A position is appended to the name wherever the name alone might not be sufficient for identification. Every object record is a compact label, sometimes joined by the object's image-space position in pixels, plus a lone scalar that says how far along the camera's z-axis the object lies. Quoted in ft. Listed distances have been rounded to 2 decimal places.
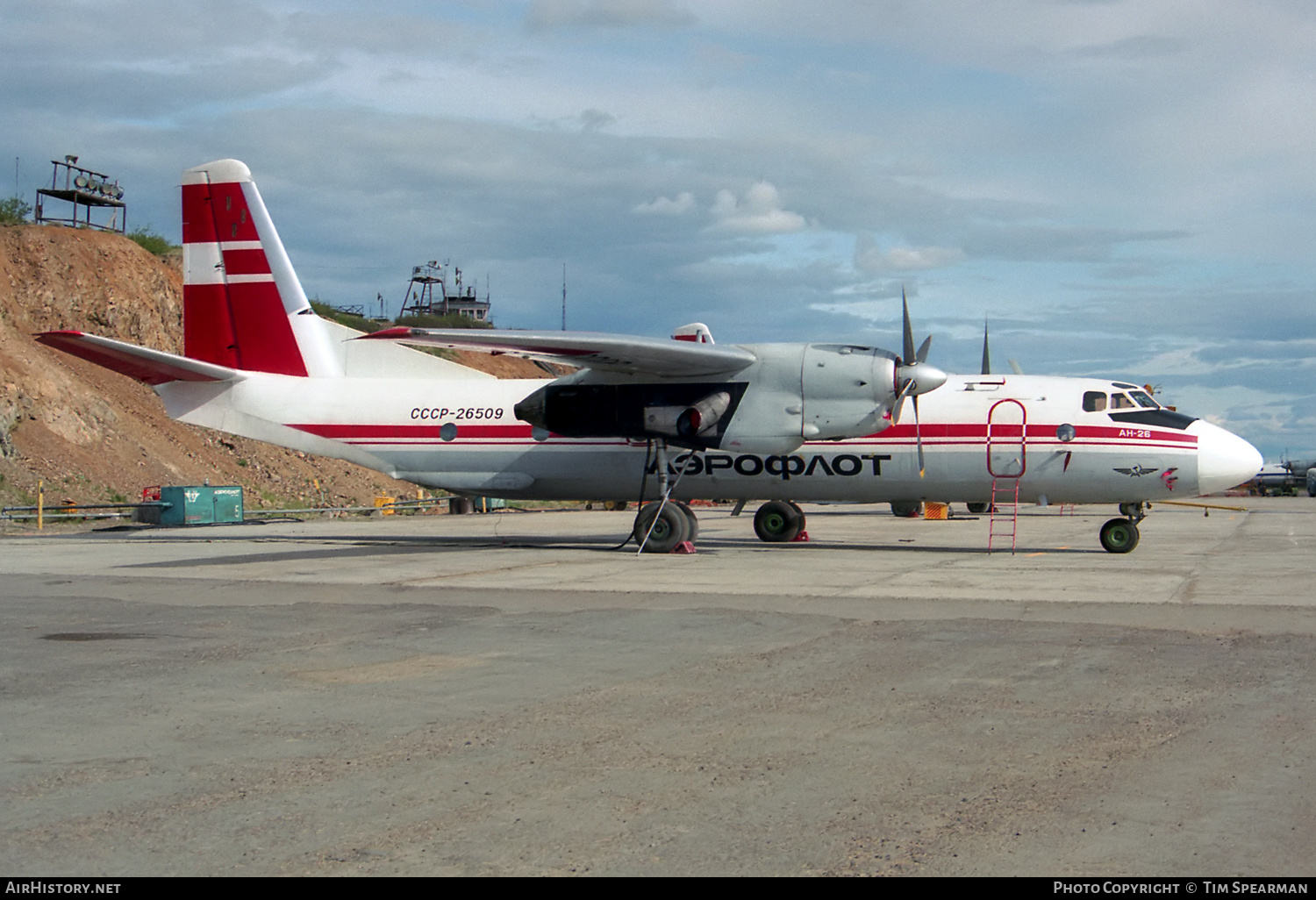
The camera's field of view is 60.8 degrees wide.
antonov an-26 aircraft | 65.26
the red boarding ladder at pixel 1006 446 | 68.59
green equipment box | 106.52
